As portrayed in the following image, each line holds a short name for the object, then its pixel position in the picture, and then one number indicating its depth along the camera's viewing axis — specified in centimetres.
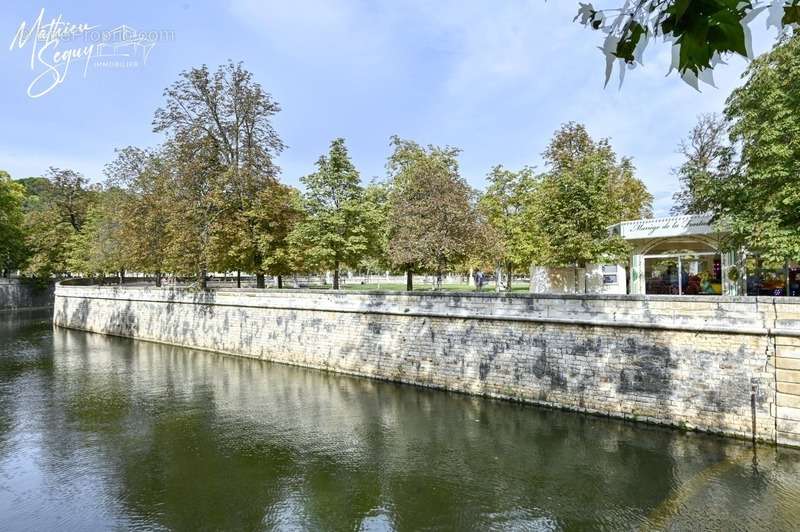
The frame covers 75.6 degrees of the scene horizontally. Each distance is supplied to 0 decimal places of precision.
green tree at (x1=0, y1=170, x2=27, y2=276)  4156
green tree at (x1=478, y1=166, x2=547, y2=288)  2448
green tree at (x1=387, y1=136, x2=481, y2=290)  2092
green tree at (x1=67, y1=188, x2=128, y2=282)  3391
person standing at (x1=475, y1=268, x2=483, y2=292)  3595
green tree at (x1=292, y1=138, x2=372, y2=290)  2466
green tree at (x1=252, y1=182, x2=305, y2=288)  2453
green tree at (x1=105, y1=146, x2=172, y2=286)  2680
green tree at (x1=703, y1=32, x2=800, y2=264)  1284
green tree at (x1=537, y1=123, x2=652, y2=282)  1970
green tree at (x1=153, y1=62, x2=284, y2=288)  2450
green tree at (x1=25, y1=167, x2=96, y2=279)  4316
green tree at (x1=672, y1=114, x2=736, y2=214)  1514
